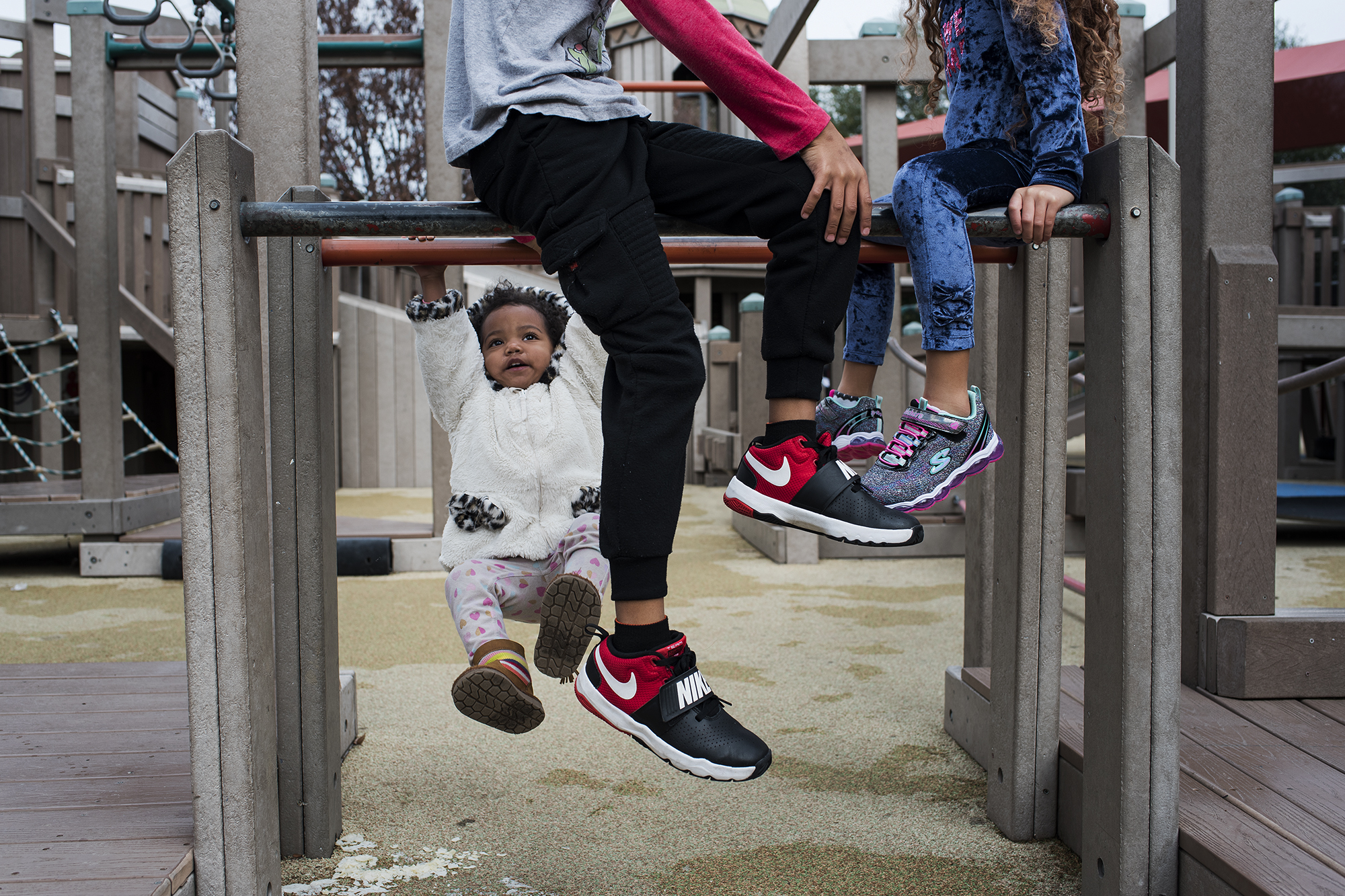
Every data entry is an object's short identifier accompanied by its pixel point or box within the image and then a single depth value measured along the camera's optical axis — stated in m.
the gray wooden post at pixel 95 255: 4.65
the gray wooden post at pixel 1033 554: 1.88
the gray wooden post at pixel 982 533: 2.49
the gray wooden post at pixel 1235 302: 2.11
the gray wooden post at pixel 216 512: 1.40
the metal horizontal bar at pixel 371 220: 1.46
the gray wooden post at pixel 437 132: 4.16
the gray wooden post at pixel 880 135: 4.80
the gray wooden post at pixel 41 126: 6.04
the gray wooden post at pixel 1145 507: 1.48
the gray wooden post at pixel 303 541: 1.78
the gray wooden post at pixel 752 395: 5.33
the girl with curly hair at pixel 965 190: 1.54
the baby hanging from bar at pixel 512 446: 1.82
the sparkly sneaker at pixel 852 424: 1.77
